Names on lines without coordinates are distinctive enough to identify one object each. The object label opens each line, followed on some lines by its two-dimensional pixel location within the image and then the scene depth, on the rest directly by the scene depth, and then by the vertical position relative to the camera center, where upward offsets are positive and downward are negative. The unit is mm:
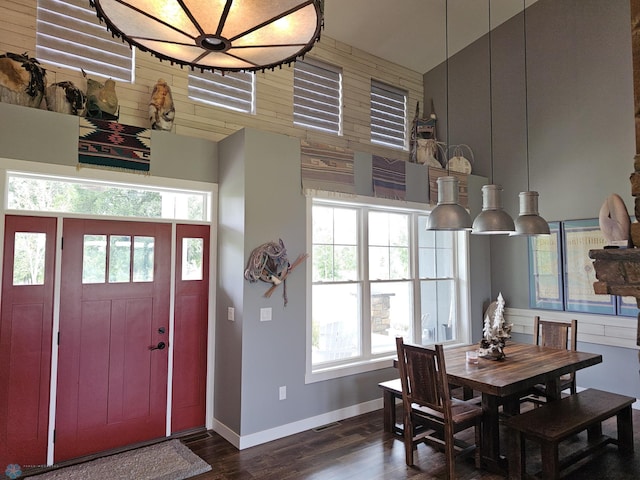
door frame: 3162 +350
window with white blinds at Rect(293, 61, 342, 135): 5215 +2204
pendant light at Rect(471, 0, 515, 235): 3430 +402
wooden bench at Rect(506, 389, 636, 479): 2830 -1177
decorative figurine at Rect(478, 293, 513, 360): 3709 -700
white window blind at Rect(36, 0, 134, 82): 3695 +2089
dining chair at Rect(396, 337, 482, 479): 2953 -1135
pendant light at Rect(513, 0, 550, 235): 3553 +401
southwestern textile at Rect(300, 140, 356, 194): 4074 +992
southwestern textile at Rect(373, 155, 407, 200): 4602 +996
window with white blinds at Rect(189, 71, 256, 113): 4441 +1965
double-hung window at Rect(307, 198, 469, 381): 4227 -243
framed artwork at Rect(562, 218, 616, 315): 4656 -42
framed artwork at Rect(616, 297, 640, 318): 4367 -464
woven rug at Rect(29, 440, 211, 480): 3033 -1575
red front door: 3344 -615
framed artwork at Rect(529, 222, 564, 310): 5051 -84
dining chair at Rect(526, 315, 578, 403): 4156 -799
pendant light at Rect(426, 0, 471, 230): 3270 +429
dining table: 3062 -868
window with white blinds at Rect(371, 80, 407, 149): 5922 +2212
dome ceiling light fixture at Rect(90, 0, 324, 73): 1419 +892
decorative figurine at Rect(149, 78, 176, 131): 3889 +1487
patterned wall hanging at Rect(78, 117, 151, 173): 3406 +1023
